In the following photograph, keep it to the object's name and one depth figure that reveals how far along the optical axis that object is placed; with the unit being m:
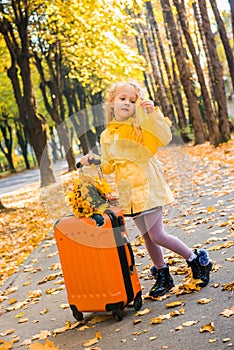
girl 5.05
